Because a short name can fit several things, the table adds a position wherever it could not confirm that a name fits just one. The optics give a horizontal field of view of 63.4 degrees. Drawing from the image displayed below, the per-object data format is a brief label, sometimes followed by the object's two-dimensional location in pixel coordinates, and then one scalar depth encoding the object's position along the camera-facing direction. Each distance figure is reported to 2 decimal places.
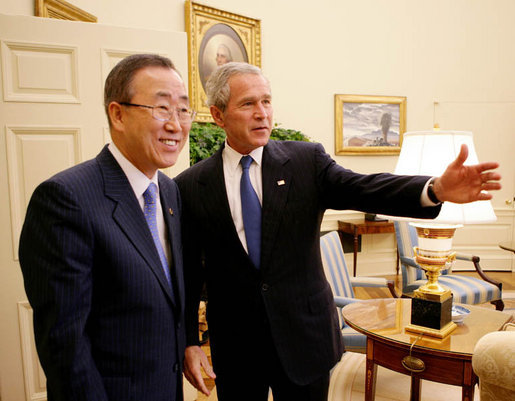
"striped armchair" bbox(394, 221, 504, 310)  3.67
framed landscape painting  6.11
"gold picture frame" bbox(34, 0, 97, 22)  3.26
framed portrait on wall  5.02
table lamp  1.89
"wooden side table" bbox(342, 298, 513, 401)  1.83
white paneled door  2.16
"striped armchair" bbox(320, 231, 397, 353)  3.09
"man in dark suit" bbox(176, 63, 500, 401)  1.49
